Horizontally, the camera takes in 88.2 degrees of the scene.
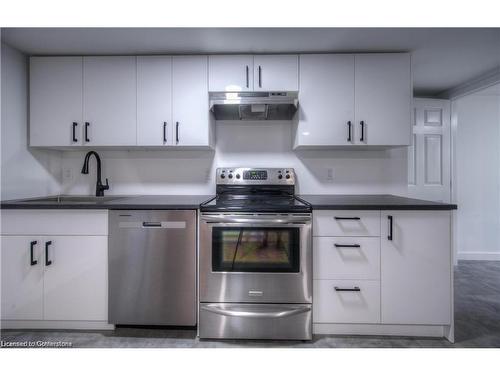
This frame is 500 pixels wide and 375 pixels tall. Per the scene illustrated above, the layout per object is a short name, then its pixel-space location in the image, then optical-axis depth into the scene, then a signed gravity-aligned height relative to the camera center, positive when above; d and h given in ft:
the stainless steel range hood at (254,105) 6.34 +2.10
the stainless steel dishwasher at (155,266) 5.75 -1.79
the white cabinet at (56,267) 5.84 -1.84
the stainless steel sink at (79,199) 7.70 -0.39
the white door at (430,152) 9.39 +1.25
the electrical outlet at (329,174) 8.05 +0.38
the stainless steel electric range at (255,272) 5.63 -1.89
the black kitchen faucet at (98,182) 7.74 +0.12
